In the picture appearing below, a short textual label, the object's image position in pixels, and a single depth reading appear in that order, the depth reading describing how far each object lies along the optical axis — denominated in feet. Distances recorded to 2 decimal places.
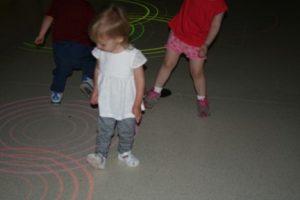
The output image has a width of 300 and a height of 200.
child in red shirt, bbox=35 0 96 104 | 7.53
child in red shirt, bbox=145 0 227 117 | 6.97
